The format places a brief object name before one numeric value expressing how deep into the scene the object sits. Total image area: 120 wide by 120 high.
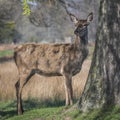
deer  22.06
